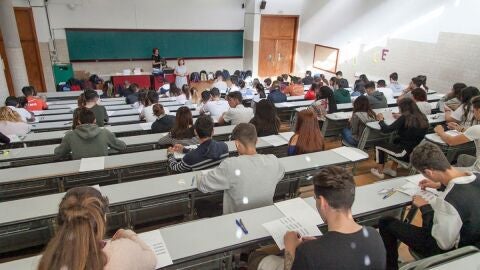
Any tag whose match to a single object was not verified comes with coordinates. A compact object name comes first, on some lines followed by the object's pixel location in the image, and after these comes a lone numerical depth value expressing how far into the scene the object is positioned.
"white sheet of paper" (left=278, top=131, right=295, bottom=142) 4.19
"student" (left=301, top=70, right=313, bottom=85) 10.16
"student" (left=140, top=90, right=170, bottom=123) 5.56
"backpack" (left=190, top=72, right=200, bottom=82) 12.39
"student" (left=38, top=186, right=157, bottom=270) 1.30
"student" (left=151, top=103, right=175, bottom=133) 4.66
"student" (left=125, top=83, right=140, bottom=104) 7.63
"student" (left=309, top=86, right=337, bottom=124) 5.81
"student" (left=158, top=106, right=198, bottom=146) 3.76
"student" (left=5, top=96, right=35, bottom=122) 5.41
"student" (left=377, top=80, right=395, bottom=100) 7.24
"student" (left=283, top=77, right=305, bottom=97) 8.25
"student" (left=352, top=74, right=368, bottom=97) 7.65
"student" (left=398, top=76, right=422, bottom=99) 6.79
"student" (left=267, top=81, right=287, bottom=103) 6.79
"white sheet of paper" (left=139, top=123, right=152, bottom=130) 4.94
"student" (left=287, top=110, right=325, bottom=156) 3.67
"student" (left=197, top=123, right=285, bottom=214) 2.53
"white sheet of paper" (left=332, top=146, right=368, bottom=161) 3.53
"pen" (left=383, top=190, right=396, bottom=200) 2.73
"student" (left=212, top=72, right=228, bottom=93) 8.95
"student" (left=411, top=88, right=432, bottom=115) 5.36
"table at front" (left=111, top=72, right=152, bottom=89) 10.93
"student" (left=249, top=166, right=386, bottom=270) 1.55
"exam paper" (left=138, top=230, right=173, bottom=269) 1.91
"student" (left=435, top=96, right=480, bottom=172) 3.47
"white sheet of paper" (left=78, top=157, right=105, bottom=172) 3.16
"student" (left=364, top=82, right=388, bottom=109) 6.12
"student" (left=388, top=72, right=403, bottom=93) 8.22
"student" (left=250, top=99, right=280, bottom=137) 4.38
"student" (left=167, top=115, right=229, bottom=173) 3.03
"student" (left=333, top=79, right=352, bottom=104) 6.81
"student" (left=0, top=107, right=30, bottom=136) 4.66
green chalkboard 11.05
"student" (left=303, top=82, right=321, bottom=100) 7.39
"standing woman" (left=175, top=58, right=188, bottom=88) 11.62
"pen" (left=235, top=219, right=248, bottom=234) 2.23
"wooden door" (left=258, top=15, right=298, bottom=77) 13.09
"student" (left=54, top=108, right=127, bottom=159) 3.56
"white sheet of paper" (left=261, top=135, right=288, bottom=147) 4.01
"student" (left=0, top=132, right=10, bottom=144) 4.18
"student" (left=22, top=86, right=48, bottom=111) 6.57
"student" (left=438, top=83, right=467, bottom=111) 5.34
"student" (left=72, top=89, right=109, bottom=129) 5.13
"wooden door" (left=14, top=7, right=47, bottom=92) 10.10
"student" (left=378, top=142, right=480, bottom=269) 2.09
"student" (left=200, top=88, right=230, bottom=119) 5.91
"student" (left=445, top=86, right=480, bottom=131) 4.52
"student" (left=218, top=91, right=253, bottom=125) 5.27
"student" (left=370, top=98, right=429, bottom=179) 4.29
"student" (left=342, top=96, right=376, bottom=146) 5.04
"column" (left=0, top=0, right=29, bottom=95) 8.61
